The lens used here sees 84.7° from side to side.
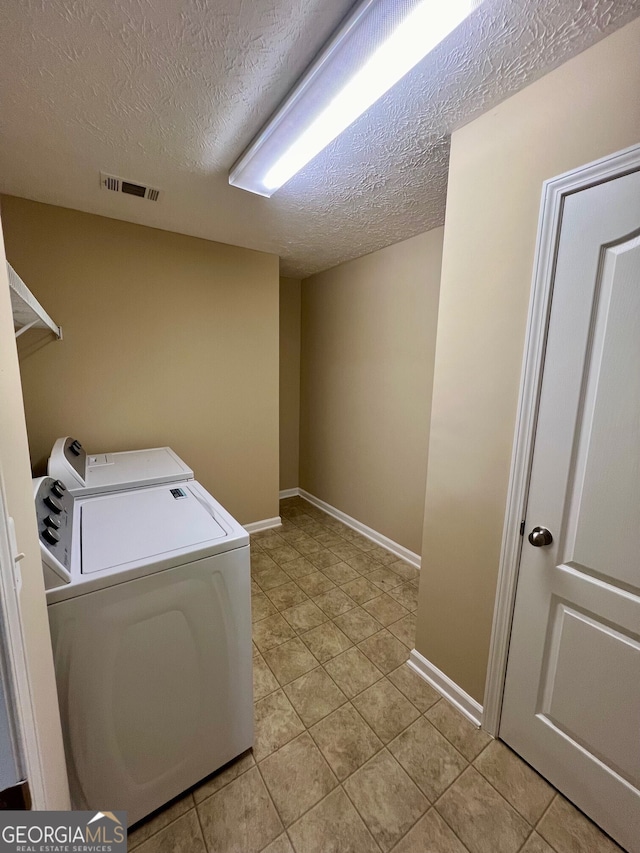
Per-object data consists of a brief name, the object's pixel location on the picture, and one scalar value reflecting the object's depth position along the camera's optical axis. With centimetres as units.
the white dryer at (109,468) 164
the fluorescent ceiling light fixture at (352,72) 87
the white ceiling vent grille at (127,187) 174
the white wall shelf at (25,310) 112
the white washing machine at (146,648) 100
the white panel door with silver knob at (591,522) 103
